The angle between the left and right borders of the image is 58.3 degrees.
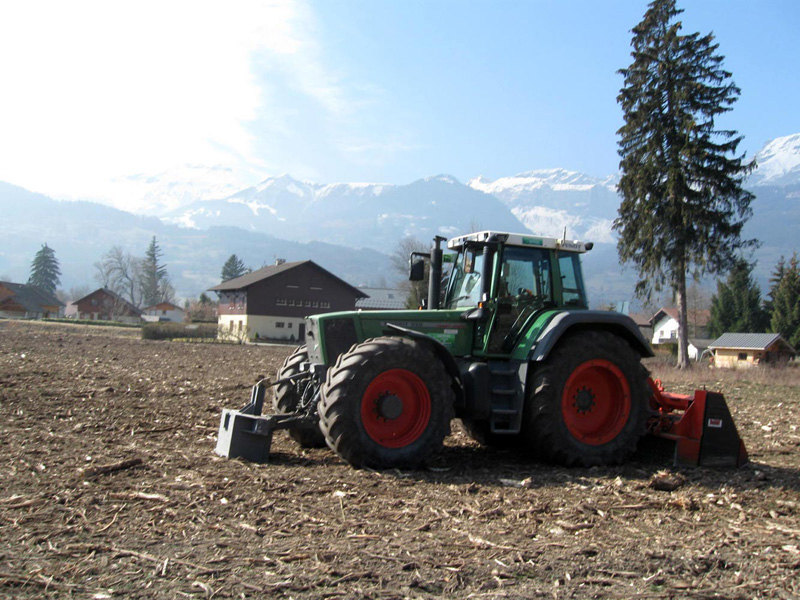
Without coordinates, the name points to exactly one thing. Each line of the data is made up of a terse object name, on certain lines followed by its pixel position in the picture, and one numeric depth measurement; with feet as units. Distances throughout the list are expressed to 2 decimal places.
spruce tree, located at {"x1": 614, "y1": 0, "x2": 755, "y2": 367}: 95.20
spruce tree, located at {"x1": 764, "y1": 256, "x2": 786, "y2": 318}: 176.76
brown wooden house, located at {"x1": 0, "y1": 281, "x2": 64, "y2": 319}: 288.10
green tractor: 23.50
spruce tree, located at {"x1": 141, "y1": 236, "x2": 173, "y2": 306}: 423.23
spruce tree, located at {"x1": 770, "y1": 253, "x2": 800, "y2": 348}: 155.12
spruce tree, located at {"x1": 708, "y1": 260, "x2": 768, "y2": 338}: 182.70
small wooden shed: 143.64
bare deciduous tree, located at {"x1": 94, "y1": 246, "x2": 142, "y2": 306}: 407.85
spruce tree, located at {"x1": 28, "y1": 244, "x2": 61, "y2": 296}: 377.91
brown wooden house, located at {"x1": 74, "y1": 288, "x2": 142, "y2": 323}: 328.90
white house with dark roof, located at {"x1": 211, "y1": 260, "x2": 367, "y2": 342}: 206.28
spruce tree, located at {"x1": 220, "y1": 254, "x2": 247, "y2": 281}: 403.95
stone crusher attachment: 25.80
